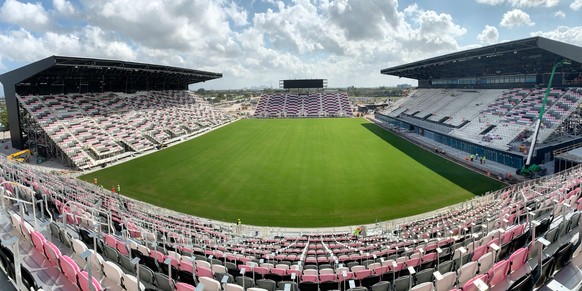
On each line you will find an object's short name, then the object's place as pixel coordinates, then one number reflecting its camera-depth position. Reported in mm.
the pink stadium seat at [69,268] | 5628
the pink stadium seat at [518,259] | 5676
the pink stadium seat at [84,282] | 5130
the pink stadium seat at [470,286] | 4902
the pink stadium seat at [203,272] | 7270
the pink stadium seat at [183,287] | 5512
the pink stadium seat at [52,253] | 6117
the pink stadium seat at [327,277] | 7742
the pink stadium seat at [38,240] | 6648
